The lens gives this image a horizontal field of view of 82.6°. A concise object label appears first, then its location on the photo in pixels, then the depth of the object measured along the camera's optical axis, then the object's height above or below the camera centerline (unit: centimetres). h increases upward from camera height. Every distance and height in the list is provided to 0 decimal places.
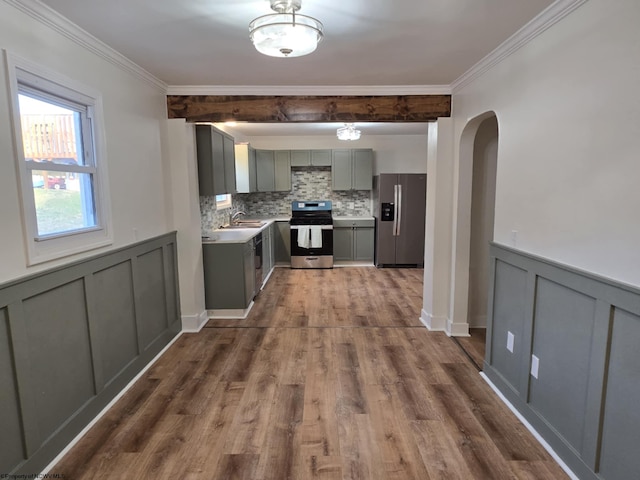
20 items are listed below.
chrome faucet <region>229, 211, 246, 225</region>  580 -35
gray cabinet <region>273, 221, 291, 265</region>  649 -82
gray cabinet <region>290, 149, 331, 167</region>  670 +71
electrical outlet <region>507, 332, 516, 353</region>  243 -97
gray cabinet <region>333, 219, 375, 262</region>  662 -77
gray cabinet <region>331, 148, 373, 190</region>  670 +49
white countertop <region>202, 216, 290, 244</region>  398 -46
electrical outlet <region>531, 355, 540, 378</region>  214 -100
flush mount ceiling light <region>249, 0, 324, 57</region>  181 +84
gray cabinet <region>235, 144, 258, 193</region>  598 +47
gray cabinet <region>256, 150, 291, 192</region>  670 +48
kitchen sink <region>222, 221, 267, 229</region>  548 -44
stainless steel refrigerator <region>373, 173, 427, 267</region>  627 -39
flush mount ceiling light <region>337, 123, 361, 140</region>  519 +90
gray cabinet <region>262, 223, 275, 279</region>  536 -84
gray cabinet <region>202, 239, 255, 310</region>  394 -85
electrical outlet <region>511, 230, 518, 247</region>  237 -28
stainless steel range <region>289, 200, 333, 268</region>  629 -77
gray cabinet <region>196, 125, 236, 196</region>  382 +40
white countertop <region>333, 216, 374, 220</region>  667 -40
